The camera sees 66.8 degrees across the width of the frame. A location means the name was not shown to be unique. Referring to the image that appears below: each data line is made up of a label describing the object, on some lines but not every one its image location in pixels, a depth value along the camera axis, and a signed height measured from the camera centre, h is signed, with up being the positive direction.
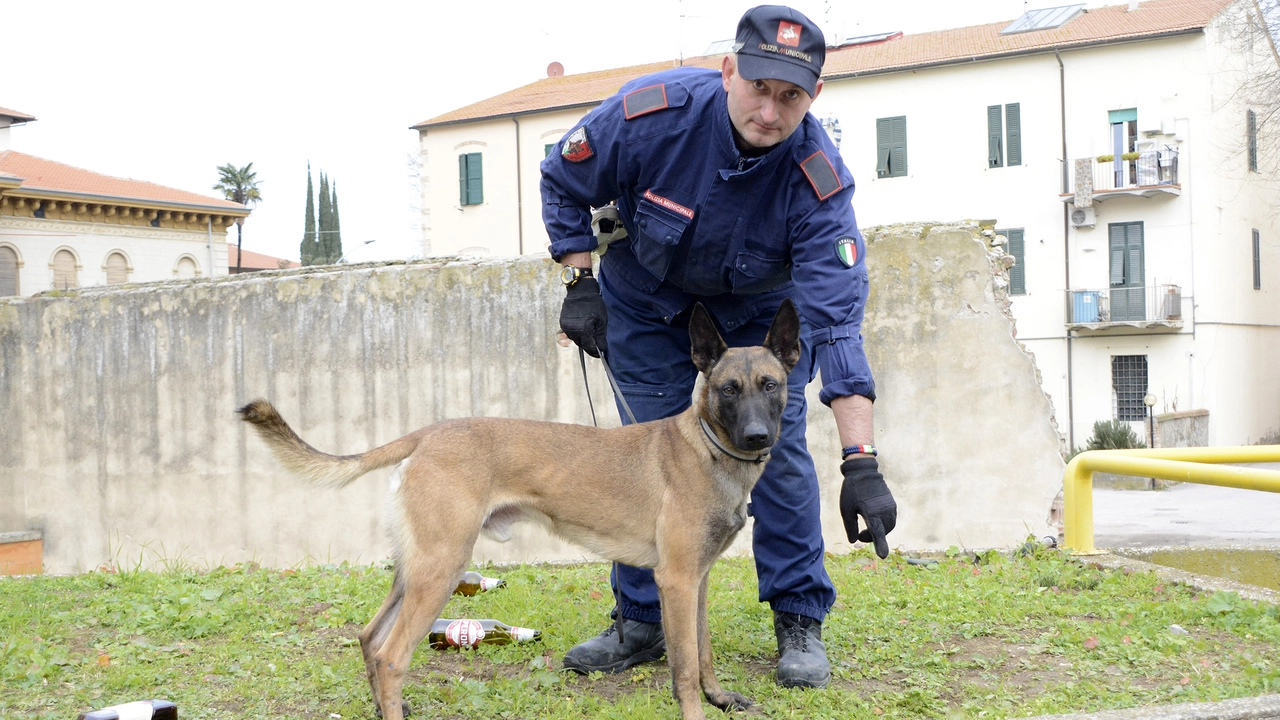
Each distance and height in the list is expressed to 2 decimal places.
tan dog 3.23 -0.46
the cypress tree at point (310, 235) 56.91 +7.52
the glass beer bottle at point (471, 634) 4.03 -1.15
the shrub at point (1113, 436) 23.11 -2.20
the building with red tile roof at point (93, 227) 35.72 +5.59
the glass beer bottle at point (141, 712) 3.02 -1.09
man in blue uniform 3.31 +0.35
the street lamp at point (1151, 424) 20.95 -1.73
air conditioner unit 25.78 +3.39
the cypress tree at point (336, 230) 57.12 +7.90
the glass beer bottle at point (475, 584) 4.99 -1.17
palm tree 62.72 +11.66
